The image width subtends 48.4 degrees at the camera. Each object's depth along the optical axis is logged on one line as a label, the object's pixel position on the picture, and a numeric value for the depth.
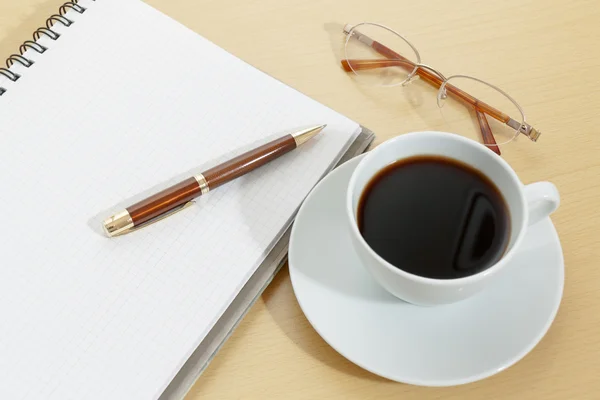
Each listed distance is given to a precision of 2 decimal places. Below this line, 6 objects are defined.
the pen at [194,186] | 0.68
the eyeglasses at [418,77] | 0.77
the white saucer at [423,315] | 0.60
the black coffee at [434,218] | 0.60
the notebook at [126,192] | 0.63
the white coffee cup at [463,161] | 0.56
